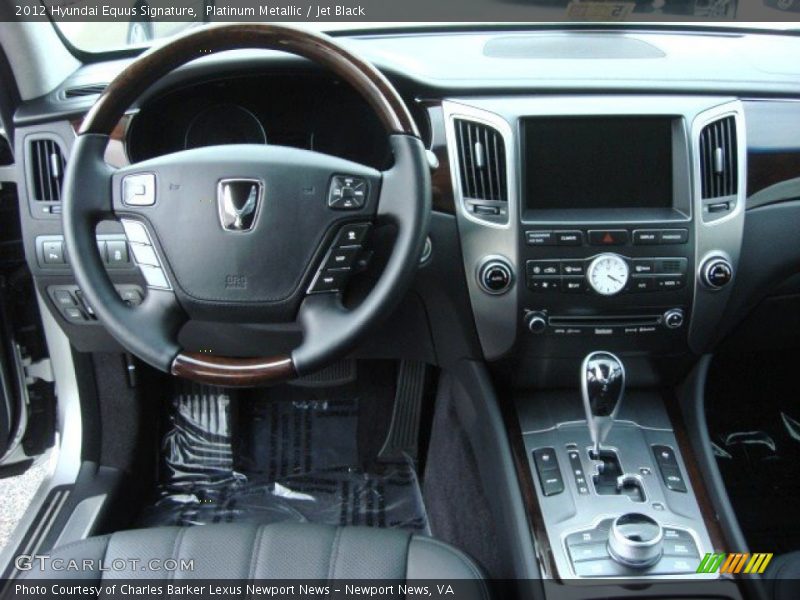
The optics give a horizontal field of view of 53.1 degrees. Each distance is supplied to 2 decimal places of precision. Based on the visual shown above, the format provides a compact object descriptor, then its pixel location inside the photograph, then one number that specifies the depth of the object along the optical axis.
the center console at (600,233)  1.42
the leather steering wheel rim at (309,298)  1.20
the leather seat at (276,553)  1.24
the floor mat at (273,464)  2.02
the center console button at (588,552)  1.29
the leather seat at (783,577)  1.21
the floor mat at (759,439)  1.98
